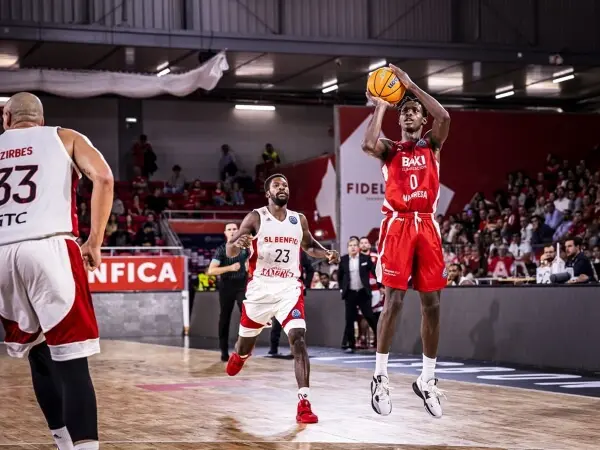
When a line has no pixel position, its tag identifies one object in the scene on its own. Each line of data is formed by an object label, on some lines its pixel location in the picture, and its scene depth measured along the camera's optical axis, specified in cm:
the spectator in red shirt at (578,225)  2059
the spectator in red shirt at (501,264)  1977
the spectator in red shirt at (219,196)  3312
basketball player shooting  771
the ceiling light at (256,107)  3606
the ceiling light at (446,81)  2928
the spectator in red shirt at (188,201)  3244
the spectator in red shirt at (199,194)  3312
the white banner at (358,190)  2441
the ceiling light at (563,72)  2838
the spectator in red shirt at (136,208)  3064
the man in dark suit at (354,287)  1677
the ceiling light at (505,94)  3216
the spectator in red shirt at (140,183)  3294
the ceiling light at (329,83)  3097
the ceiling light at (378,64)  2700
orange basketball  774
